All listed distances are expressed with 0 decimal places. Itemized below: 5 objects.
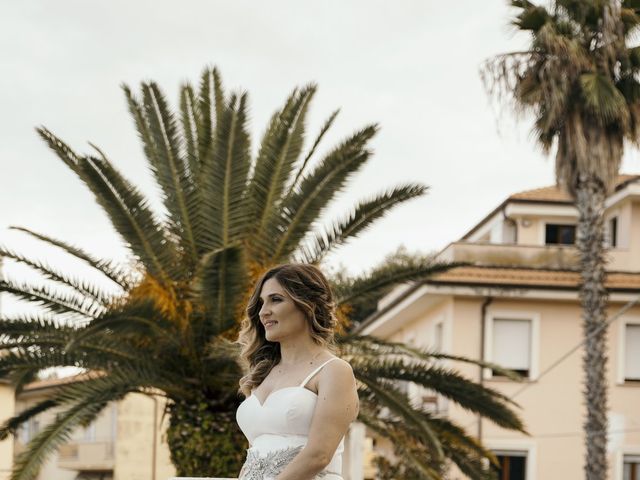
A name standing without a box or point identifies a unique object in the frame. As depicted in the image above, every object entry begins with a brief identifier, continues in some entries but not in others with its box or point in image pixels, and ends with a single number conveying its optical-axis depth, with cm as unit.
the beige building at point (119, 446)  5656
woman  456
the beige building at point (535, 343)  3197
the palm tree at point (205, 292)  1677
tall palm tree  2623
